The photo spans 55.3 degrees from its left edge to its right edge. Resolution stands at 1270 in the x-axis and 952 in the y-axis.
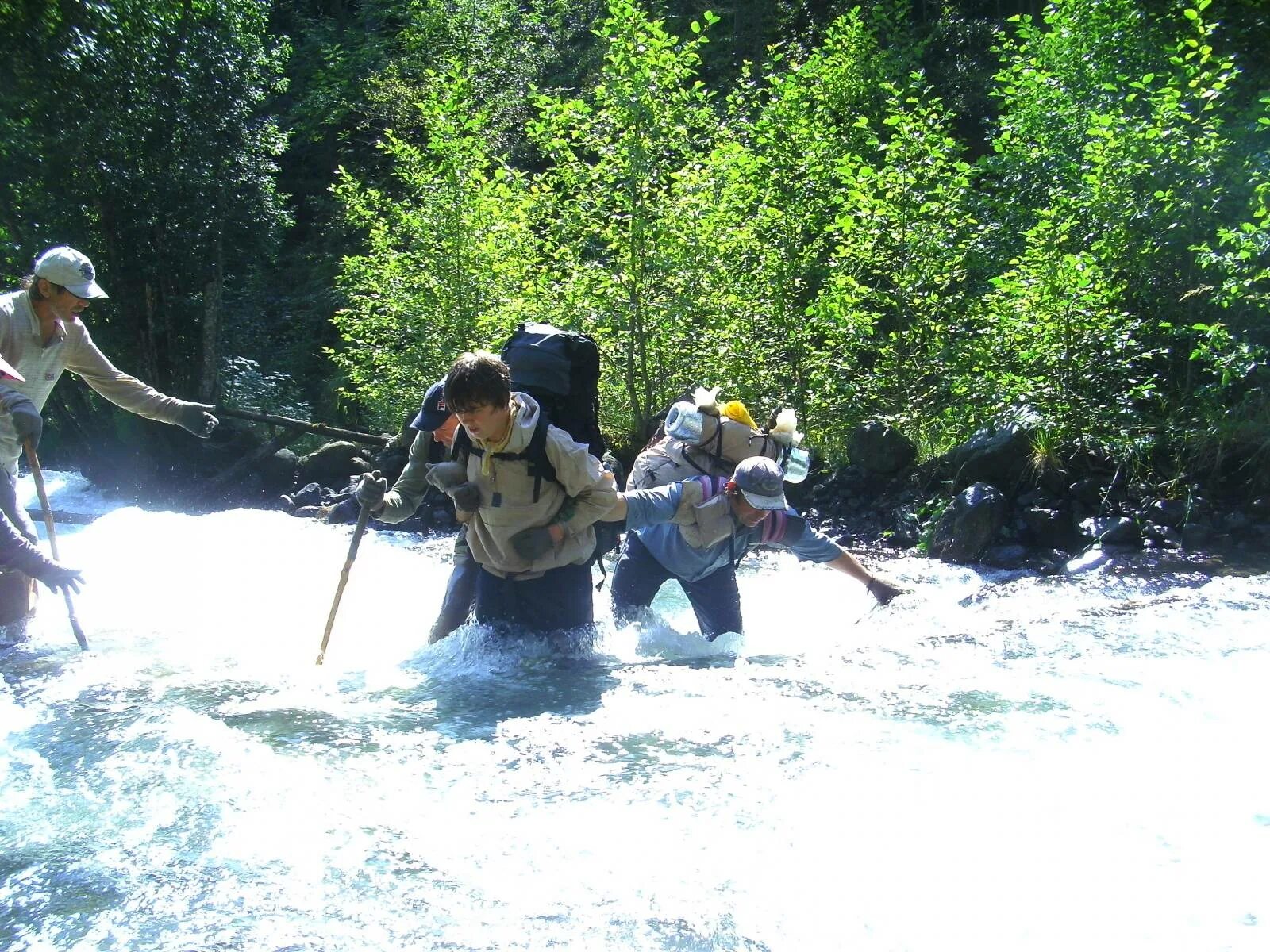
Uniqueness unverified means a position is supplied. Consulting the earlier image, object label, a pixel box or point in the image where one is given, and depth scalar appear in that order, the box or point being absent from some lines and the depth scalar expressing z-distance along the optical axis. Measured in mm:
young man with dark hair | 4758
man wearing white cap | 5633
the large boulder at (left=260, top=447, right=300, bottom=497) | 15047
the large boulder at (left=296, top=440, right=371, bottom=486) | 14773
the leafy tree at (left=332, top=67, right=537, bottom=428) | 13453
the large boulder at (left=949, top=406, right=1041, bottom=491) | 10109
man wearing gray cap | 5434
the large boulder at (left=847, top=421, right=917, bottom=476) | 11453
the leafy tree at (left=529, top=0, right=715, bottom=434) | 11648
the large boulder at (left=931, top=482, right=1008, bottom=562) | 9695
